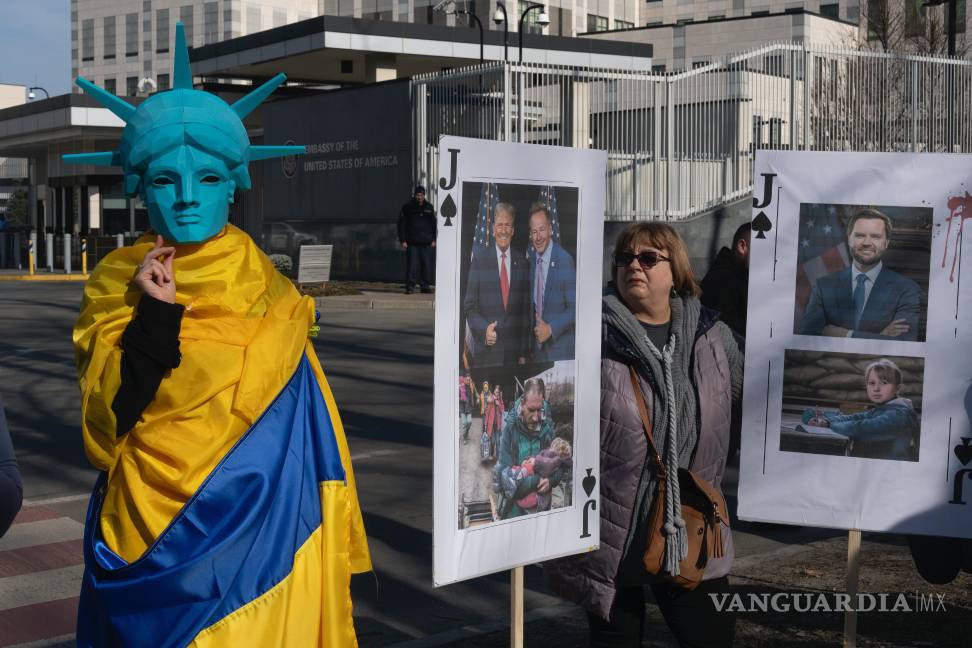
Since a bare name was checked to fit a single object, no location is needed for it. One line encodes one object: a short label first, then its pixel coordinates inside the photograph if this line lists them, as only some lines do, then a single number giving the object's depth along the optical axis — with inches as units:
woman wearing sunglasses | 155.1
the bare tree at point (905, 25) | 1077.1
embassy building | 1007.6
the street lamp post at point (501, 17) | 1204.7
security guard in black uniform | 847.7
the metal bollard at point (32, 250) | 1379.2
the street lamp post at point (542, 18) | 1302.9
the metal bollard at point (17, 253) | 1529.3
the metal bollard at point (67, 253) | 1375.5
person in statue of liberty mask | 119.7
